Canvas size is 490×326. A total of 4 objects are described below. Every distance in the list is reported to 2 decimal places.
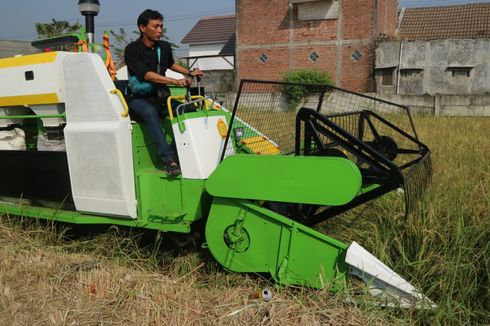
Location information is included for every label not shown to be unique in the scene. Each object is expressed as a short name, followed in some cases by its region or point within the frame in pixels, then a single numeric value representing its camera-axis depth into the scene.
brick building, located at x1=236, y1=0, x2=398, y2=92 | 24.94
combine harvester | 3.06
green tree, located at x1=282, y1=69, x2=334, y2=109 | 25.51
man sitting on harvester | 3.75
